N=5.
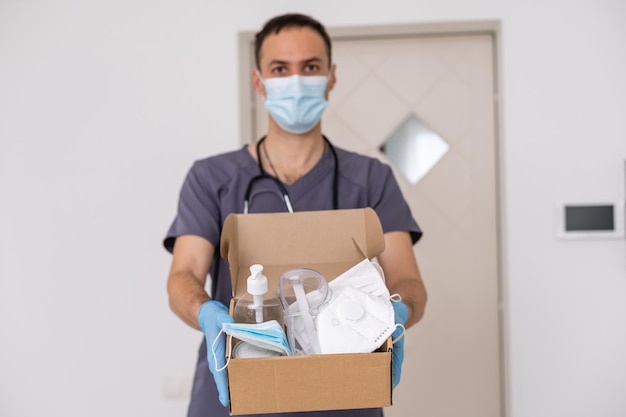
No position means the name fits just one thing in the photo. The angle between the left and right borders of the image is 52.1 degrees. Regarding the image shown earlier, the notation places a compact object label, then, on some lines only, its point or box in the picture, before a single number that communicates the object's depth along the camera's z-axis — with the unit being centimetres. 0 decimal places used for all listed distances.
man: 130
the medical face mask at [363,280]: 98
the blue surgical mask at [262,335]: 83
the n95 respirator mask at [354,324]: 88
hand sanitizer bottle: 91
